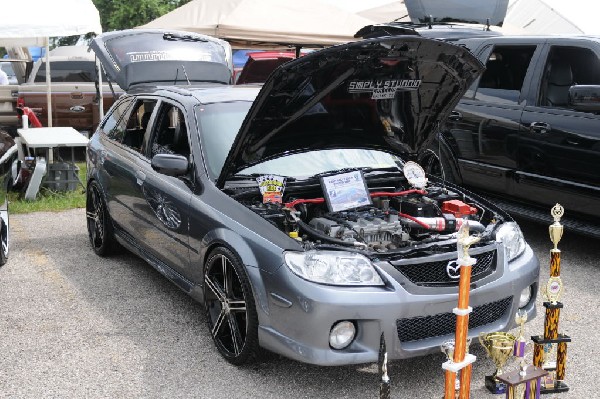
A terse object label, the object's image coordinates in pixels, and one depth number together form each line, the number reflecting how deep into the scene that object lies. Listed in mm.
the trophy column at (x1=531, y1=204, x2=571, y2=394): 3764
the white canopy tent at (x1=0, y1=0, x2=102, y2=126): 8930
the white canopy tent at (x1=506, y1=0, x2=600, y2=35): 17203
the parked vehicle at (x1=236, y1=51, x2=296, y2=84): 12922
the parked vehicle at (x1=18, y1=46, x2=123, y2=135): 12586
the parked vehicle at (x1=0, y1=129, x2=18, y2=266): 6477
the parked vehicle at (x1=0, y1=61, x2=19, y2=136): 12930
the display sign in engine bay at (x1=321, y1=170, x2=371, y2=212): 4773
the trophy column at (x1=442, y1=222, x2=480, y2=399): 3018
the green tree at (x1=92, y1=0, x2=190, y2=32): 28609
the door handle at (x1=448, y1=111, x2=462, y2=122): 7473
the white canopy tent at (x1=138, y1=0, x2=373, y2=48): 12477
